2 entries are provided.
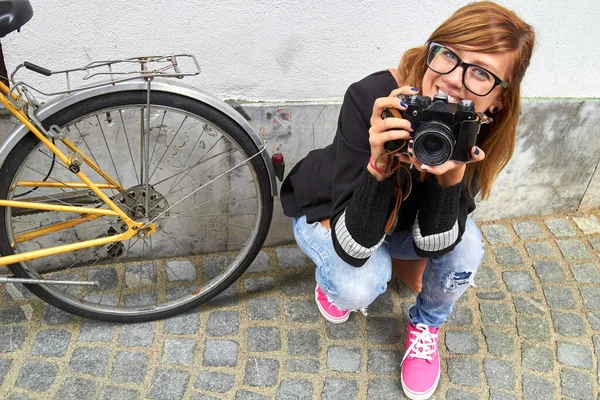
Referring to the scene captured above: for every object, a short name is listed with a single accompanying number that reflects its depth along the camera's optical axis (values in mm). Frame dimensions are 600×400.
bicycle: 1989
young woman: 1660
